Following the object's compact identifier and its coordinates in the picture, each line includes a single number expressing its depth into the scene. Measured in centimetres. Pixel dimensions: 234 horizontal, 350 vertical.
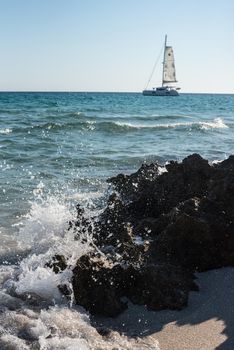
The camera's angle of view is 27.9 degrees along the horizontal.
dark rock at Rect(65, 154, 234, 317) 405
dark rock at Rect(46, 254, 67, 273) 438
